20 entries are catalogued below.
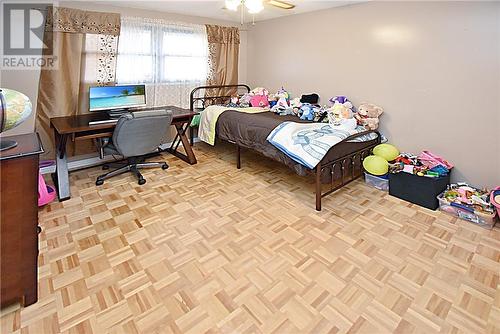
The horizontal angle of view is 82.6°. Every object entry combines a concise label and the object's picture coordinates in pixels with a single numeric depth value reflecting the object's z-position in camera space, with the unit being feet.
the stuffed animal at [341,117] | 10.34
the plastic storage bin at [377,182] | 10.37
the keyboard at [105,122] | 9.98
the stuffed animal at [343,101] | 11.67
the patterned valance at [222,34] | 14.62
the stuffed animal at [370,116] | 11.03
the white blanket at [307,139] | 8.68
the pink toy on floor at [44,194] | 8.66
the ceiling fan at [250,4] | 8.14
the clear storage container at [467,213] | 8.02
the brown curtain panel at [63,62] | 10.53
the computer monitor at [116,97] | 10.87
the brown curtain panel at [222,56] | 14.89
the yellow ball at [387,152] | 10.47
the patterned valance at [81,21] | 10.37
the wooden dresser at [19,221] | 4.47
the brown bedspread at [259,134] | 9.42
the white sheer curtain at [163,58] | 12.35
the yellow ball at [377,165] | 10.16
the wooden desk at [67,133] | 9.32
